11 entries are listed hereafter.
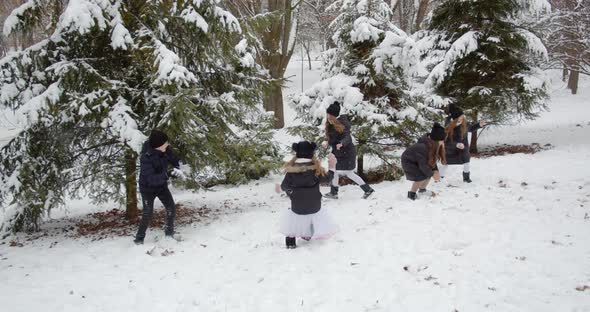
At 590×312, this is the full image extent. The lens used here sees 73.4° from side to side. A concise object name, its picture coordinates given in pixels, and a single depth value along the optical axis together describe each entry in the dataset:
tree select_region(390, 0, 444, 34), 20.14
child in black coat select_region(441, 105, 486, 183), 8.37
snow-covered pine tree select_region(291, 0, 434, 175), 9.46
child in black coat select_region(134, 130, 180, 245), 6.17
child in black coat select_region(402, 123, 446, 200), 7.27
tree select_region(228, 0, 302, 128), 18.50
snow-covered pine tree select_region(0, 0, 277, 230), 6.36
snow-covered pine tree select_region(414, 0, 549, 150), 13.26
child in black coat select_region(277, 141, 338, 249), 5.71
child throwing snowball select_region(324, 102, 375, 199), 8.02
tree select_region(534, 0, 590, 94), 13.85
